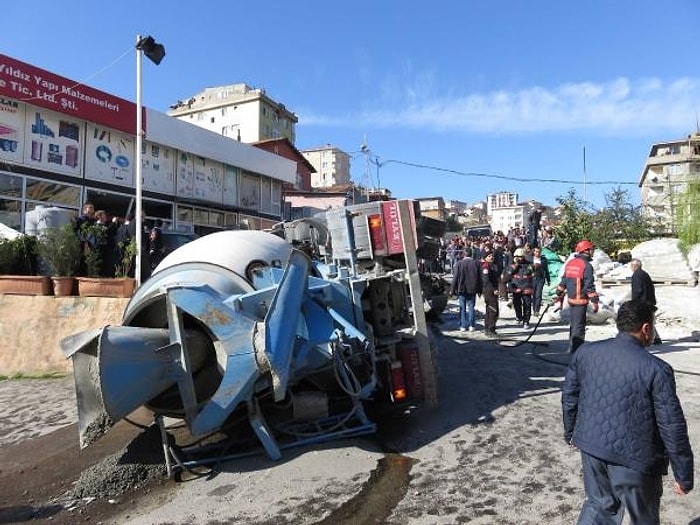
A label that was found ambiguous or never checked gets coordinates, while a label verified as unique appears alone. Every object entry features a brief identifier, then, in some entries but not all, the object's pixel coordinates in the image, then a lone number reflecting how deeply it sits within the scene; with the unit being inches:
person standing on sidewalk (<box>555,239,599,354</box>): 313.7
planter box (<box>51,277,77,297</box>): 340.2
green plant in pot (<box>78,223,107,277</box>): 350.6
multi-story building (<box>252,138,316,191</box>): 1219.1
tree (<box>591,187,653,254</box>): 812.0
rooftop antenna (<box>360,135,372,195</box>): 1374.3
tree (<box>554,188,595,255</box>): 815.1
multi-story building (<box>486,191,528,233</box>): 4505.9
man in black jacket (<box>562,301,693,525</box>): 103.7
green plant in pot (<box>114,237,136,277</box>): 347.9
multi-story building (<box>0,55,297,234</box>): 481.1
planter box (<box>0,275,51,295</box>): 343.3
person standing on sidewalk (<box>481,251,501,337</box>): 413.7
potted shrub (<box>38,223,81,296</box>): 341.1
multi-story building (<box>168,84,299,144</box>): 2578.7
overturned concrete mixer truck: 164.9
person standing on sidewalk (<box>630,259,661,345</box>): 360.8
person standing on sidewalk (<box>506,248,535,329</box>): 458.0
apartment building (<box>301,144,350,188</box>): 3971.5
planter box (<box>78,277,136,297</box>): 328.2
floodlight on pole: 342.0
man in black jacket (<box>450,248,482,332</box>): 426.9
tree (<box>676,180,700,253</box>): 620.7
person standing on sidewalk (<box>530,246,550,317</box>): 502.2
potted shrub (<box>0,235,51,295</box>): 344.5
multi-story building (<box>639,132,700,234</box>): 688.4
